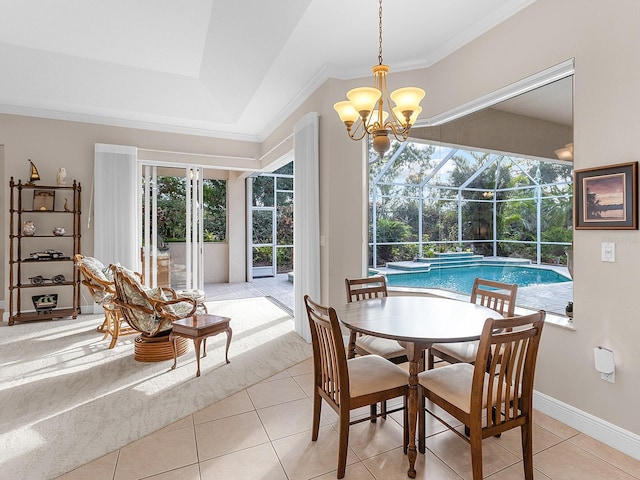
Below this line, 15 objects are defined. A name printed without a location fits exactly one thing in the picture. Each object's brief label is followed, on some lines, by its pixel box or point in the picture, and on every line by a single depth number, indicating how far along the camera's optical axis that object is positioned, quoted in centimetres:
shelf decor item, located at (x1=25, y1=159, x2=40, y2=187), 499
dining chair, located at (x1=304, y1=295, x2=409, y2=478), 189
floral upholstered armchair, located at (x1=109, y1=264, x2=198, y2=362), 344
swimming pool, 286
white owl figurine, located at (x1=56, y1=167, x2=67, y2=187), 516
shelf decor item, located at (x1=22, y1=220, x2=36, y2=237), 498
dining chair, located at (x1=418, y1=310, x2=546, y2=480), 167
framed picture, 210
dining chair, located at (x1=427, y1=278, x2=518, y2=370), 247
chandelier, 221
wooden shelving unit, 495
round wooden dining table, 192
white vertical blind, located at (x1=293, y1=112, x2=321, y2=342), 416
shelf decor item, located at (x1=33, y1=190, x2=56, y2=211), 509
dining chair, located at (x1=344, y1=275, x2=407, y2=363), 255
